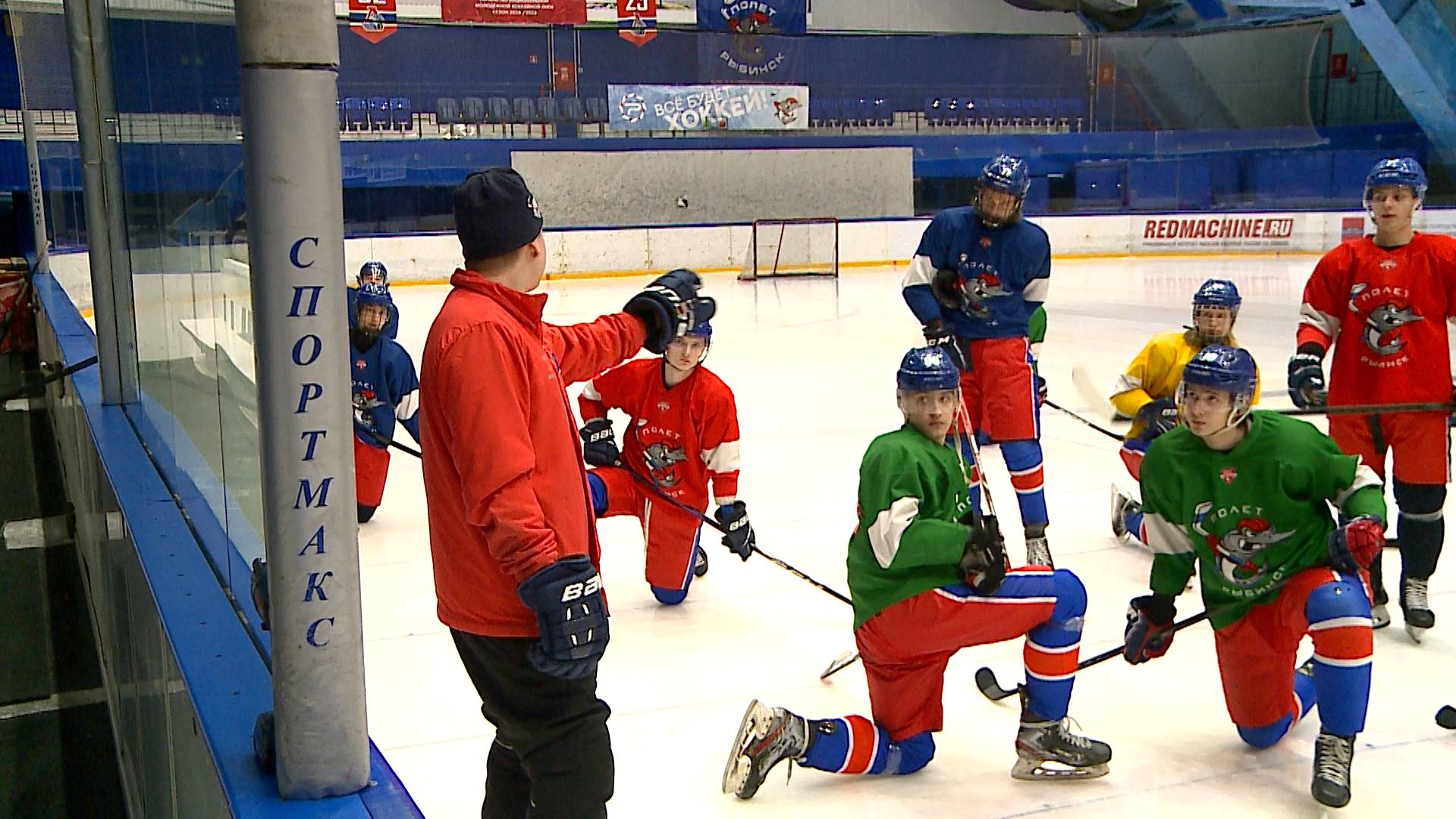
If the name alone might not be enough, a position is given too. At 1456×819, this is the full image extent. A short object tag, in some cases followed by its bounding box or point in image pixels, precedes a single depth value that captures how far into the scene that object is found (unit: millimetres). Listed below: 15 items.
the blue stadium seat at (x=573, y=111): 19047
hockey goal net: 17062
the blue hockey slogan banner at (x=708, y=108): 18969
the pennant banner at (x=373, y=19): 18734
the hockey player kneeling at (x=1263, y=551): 2857
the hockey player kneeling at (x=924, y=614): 2826
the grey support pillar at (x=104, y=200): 3316
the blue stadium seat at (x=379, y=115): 18062
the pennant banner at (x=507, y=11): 19672
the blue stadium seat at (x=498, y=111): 18734
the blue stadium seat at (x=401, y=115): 18203
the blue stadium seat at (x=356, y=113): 17906
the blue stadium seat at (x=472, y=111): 18562
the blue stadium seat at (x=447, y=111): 18422
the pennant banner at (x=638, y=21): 20219
